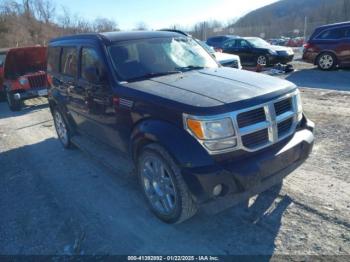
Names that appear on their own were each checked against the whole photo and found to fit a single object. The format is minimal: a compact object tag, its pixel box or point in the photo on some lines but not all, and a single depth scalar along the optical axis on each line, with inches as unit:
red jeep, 414.3
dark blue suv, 112.7
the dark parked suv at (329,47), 487.8
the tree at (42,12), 1700.3
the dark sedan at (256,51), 598.2
